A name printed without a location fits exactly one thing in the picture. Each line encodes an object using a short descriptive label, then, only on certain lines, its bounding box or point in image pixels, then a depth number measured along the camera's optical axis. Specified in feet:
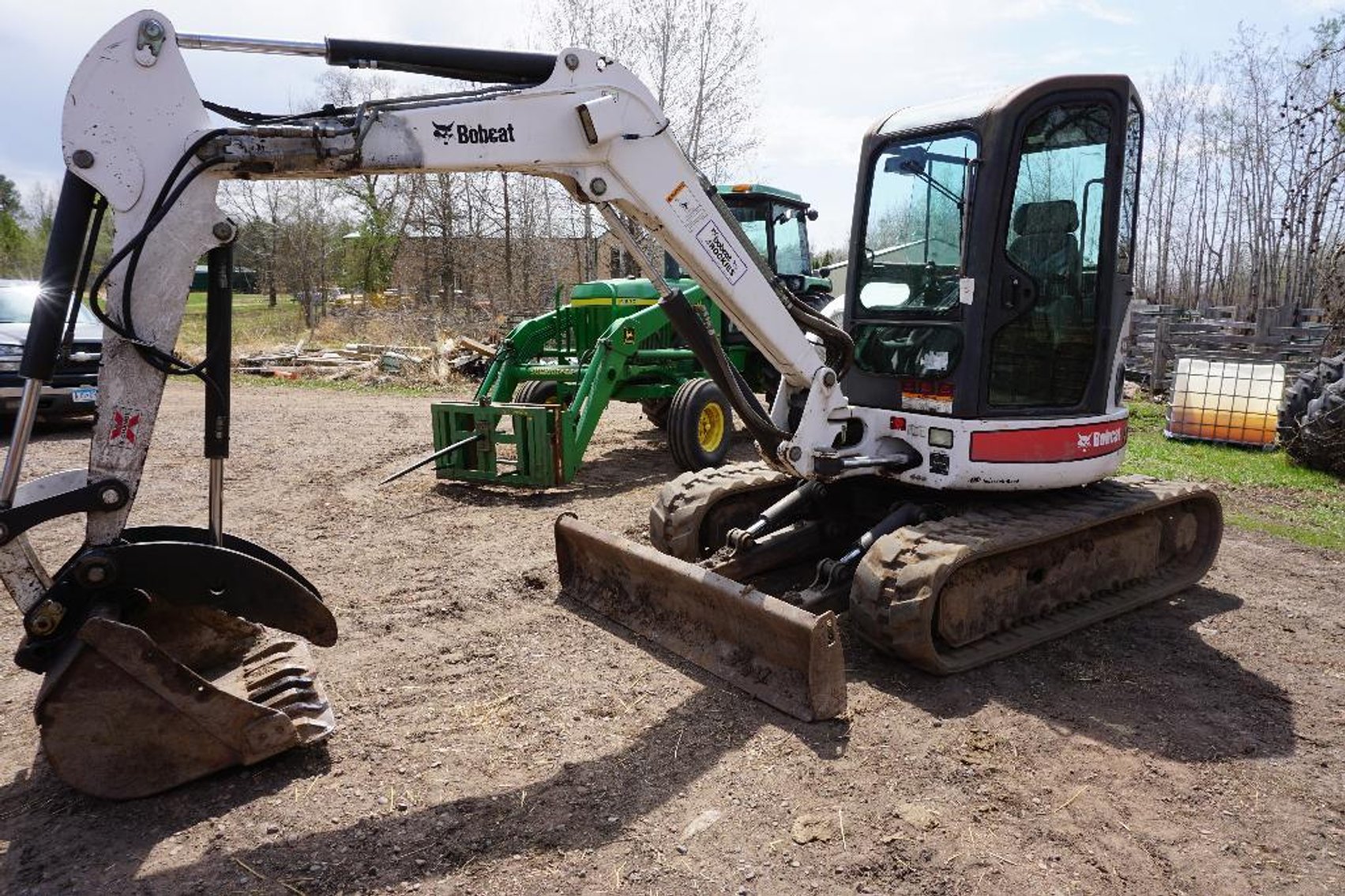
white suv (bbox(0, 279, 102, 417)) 33.40
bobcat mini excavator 9.97
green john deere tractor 25.85
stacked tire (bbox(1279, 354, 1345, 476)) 29.14
